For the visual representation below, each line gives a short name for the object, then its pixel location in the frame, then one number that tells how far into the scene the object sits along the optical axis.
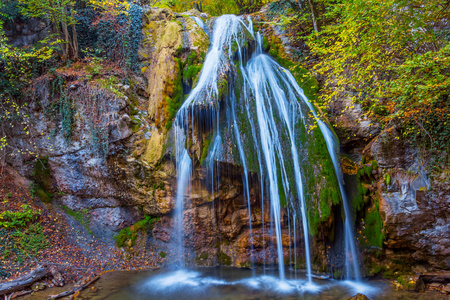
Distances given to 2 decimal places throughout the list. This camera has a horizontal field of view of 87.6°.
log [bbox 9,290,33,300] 5.05
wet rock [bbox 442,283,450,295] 4.81
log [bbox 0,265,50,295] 5.11
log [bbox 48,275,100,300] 5.15
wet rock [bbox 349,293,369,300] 4.43
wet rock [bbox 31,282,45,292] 5.38
